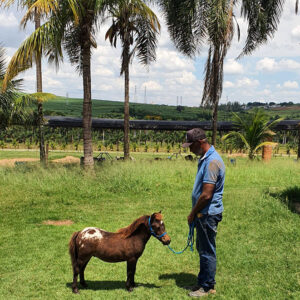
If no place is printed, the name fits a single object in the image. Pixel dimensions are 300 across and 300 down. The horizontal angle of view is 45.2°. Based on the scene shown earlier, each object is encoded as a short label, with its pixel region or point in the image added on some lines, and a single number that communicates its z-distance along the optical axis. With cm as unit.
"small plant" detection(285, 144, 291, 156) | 3627
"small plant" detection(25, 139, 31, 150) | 3797
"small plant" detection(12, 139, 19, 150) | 3876
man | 411
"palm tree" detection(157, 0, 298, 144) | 1612
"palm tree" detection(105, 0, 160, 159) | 1659
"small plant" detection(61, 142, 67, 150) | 3868
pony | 422
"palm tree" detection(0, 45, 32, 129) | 1412
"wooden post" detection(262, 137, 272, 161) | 1904
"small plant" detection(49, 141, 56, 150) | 3900
